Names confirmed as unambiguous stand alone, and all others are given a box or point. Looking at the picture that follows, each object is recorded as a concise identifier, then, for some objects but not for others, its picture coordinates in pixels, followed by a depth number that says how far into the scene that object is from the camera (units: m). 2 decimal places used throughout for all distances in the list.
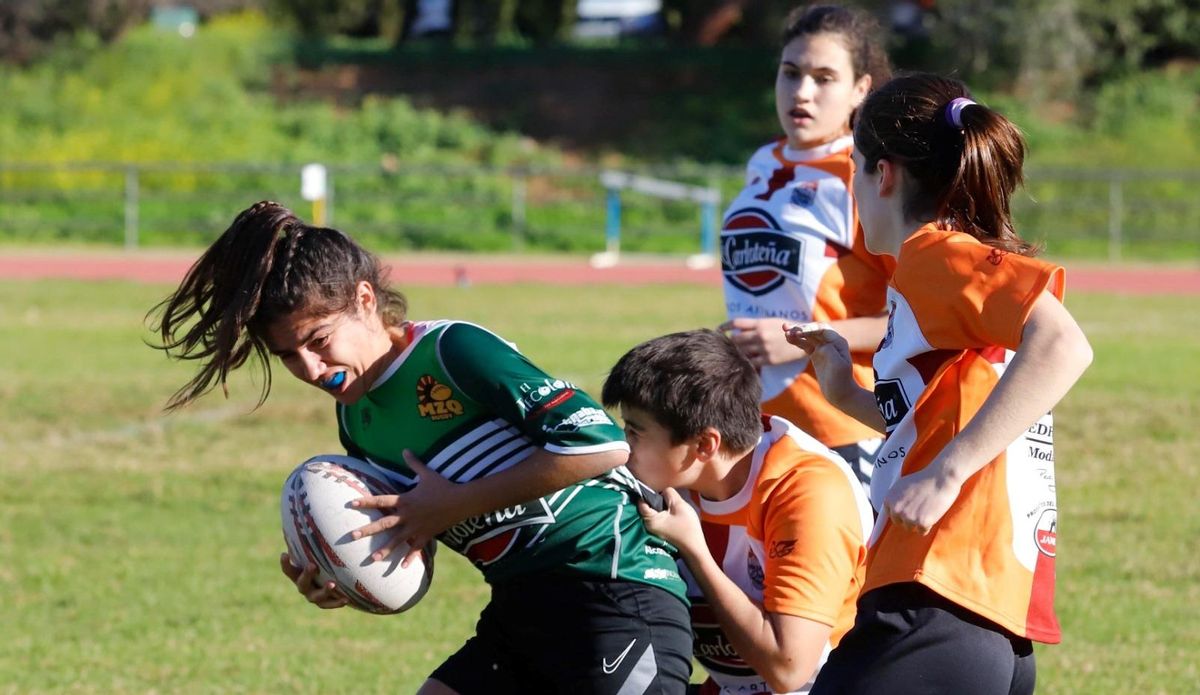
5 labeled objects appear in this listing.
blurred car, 93.56
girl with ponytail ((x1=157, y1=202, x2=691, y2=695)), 6.58
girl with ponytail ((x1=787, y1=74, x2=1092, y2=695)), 5.30
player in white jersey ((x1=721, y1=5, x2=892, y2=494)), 9.04
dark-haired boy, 6.52
